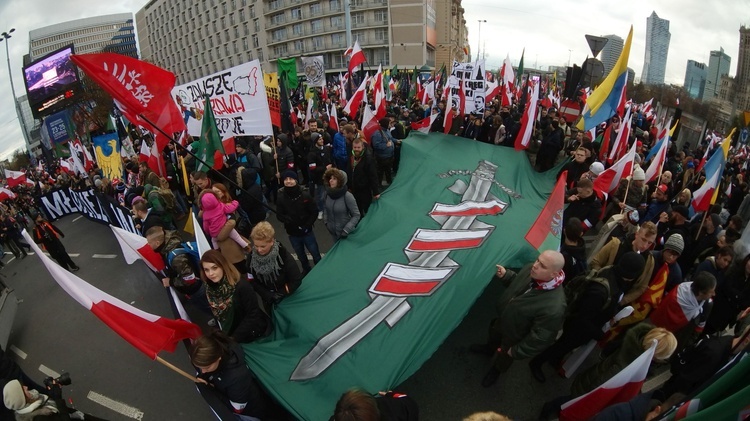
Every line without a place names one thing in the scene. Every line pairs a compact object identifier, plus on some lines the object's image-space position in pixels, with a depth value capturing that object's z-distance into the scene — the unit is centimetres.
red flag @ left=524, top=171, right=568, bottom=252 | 370
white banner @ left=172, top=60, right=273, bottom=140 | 584
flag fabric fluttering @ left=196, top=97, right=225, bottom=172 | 570
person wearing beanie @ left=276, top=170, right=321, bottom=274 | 500
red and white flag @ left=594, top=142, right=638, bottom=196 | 577
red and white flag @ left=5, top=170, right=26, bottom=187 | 1282
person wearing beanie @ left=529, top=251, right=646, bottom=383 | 323
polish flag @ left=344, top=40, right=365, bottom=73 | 1169
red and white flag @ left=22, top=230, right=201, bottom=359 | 272
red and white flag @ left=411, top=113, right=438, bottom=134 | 877
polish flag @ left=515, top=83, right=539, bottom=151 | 733
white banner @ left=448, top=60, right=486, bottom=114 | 1063
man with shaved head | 303
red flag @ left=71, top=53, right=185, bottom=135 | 469
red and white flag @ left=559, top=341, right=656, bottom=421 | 247
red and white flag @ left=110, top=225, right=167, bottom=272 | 386
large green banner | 304
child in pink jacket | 459
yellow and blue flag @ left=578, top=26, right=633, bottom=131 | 708
